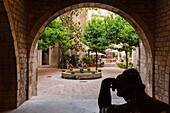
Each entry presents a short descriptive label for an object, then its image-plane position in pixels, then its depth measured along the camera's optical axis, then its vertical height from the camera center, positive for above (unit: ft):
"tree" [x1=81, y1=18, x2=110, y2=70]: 53.36 +7.10
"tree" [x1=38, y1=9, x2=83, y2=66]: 48.78 +6.38
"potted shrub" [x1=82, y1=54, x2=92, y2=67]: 70.65 -1.60
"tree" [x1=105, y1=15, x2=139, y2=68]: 42.55 +6.46
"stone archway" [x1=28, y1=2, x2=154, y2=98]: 17.37 +2.95
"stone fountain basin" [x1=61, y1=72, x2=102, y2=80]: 36.86 -4.89
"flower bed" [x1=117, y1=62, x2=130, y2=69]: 63.80 -4.11
